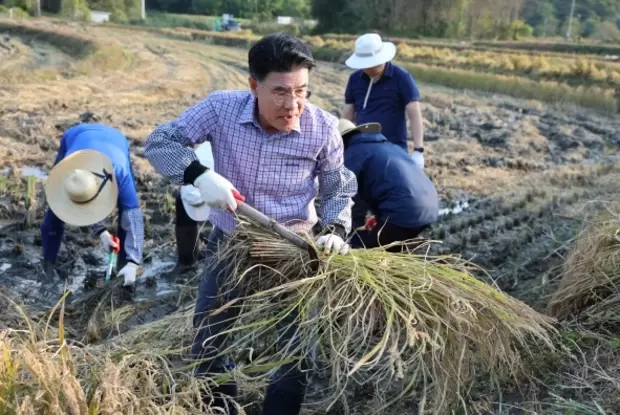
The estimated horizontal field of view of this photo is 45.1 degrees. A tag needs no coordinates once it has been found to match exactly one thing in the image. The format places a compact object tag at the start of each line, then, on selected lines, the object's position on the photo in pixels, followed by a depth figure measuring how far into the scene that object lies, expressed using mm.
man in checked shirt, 2342
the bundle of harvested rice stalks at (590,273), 3561
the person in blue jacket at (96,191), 3998
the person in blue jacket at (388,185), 3727
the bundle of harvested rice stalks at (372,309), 2324
